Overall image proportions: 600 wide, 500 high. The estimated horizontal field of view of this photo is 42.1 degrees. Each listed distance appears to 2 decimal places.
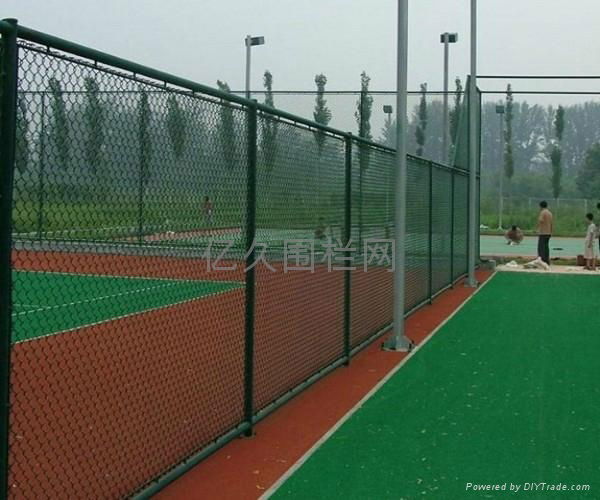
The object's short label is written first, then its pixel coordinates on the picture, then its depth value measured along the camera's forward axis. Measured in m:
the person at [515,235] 28.65
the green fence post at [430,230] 13.09
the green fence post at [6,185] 3.20
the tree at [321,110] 25.48
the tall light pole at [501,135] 41.66
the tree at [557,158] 50.94
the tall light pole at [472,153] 16.53
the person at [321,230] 7.75
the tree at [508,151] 52.48
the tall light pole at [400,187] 9.14
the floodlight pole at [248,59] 23.70
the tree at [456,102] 21.80
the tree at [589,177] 60.41
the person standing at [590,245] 19.98
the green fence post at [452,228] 15.98
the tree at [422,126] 27.68
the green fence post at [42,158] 3.36
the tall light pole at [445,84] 23.75
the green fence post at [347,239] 8.26
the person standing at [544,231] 20.31
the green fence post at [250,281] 5.82
